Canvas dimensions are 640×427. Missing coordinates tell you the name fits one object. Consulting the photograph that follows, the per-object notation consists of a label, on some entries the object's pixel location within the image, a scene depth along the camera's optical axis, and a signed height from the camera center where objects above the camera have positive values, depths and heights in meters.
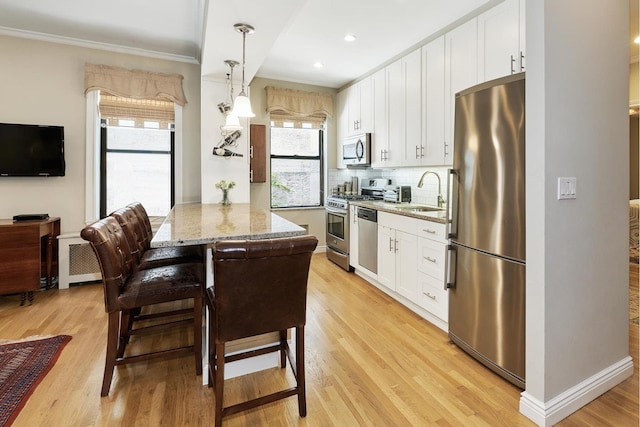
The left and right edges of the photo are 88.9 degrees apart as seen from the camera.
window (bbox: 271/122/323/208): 5.02 +0.71
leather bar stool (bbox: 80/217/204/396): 1.74 -0.44
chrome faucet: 3.58 +0.13
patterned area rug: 1.76 -1.01
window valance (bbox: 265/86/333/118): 4.70 +1.62
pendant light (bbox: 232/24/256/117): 2.54 +0.81
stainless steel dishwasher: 3.67 -0.33
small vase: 3.67 +0.16
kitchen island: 1.73 -0.13
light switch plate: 1.65 +0.12
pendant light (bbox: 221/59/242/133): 2.84 +1.16
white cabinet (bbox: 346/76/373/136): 4.35 +1.44
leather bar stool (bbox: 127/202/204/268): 2.53 -0.35
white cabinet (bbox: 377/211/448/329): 2.66 -0.48
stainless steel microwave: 4.33 +0.84
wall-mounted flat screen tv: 3.34 +0.63
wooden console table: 3.01 -0.44
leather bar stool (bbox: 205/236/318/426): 1.42 -0.39
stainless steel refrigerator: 1.86 -0.10
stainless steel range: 4.32 -0.12
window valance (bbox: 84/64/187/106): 3.64 +1.48
